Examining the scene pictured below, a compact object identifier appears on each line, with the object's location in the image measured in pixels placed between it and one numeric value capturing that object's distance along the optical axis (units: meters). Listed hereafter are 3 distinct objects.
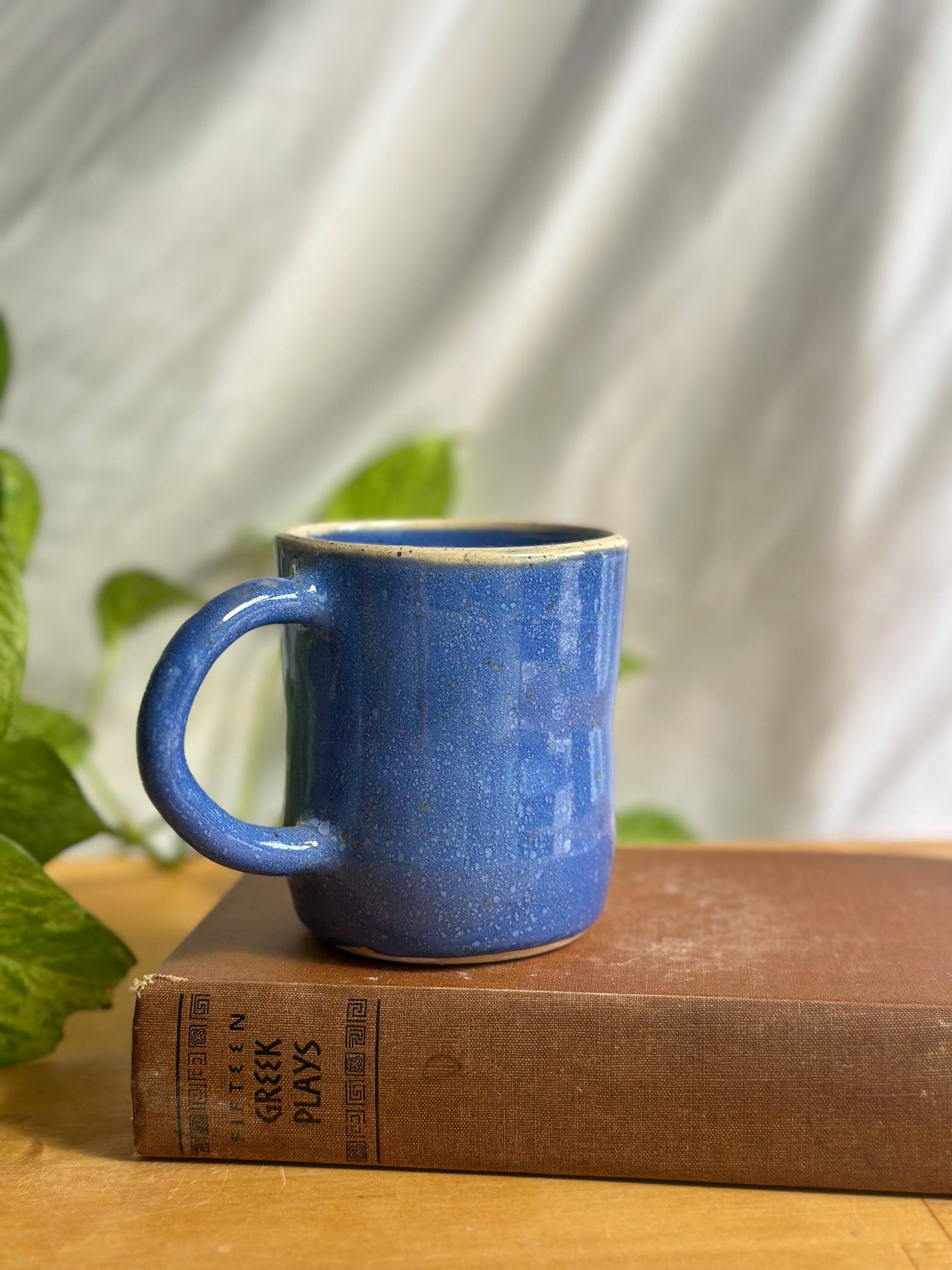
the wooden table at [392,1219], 0.41
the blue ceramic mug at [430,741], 0.46
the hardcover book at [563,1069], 0.44
